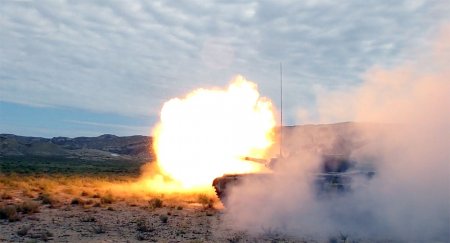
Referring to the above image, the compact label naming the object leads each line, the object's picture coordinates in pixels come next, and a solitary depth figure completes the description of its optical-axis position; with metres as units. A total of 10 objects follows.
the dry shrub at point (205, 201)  21.69
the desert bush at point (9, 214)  16.09
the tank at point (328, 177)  17.27
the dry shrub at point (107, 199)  21.67
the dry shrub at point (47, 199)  20.67
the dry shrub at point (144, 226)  14.89
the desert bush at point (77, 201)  21.09
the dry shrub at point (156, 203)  20.74
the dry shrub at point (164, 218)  16.62
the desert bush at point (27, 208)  17.62
